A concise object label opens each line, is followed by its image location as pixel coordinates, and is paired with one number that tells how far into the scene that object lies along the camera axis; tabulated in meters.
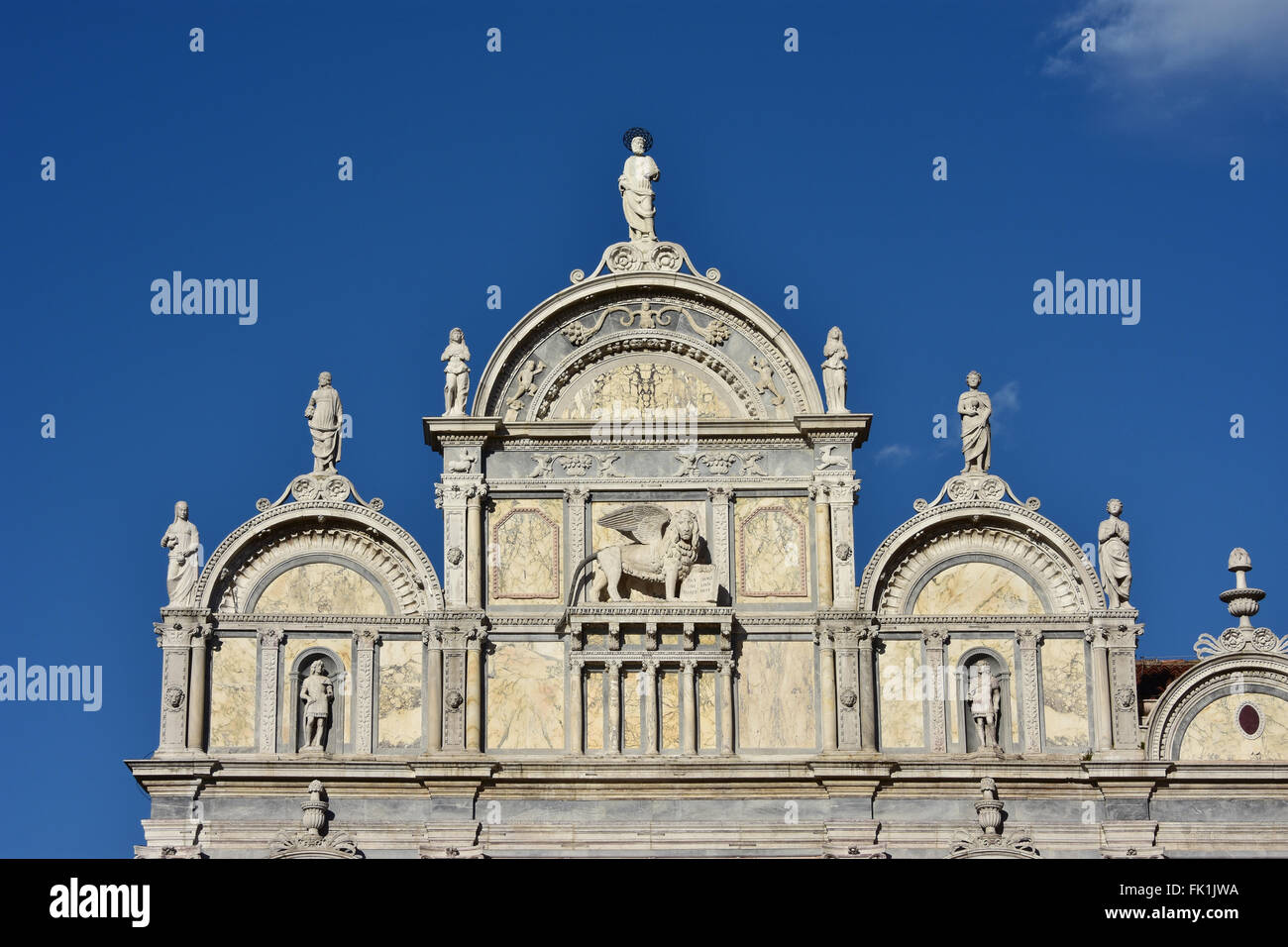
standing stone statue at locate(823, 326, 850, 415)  35.59
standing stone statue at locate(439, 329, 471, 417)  35.59
